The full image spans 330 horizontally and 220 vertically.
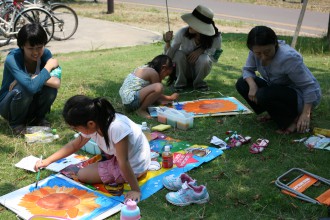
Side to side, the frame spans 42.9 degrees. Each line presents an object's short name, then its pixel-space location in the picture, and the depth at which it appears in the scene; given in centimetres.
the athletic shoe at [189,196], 262
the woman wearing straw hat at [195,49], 494
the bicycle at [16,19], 772
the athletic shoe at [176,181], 277
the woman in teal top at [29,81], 356
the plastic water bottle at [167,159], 311
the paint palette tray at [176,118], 388
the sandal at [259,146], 336
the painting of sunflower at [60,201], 253
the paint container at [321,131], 365
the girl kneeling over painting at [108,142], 246
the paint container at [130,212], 220
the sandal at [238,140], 350
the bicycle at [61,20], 875
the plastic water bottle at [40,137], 355
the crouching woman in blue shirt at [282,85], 343
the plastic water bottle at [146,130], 362
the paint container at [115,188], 276
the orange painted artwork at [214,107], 427
